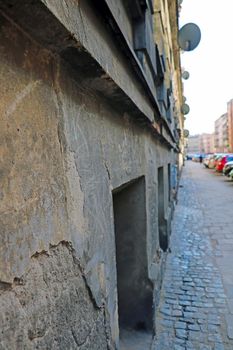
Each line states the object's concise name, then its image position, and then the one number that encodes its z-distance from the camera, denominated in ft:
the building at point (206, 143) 335.40
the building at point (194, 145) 391.69
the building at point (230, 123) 179.73
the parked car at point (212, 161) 101.35
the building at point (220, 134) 239.85
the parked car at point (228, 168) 69.93
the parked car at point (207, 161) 120.56
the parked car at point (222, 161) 85.25
